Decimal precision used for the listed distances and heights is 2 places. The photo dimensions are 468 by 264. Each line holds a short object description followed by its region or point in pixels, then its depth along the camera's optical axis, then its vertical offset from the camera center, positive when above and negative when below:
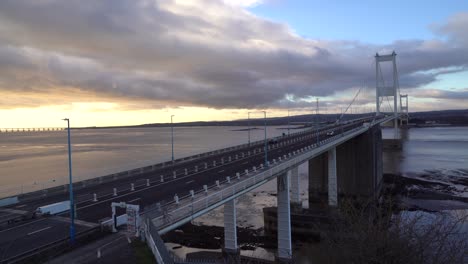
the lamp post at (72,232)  15.75 -4.70
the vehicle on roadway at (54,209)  20.53 -4.81
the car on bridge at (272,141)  66.40 -3.90
